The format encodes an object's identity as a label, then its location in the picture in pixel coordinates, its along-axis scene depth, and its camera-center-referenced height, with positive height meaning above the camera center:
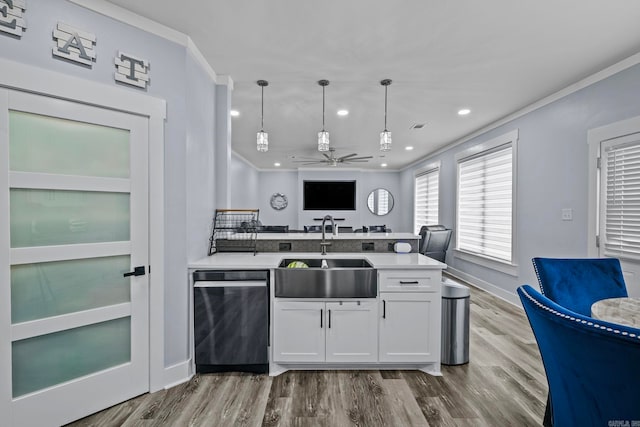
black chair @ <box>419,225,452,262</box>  5.07 -0.51
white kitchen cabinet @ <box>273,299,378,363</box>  2.29 -0.92
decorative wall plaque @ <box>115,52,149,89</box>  1.93 +0.91
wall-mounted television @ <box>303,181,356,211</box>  8.84 +0.44
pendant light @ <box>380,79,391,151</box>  3.10 +0.76
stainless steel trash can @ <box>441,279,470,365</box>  2.46 -0.96
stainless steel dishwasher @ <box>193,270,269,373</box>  2.28 -0.83
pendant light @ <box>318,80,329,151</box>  3.12 +0.74
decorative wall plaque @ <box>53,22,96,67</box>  1.70 +0.95
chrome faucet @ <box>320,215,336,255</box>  2.84 -0.33
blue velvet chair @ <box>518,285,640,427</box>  0.68 -0.39
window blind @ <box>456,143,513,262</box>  4.26 +0.14
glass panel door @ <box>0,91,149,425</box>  1.62 -0.28
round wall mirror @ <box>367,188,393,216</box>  9.30 +0.30
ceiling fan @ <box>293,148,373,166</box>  5.92 +1.00
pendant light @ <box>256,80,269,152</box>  3.06 +0.72
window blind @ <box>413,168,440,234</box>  6.85 +0.31
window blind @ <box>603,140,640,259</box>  2.54 +0.12
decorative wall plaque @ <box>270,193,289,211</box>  9.22 +0.30
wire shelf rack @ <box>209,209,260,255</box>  2.87 -0.25
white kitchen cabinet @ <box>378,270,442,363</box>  2.30 -0.86
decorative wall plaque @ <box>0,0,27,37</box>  1.52 +0.97
